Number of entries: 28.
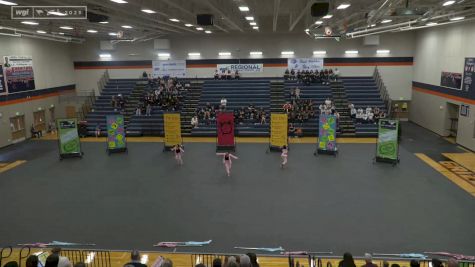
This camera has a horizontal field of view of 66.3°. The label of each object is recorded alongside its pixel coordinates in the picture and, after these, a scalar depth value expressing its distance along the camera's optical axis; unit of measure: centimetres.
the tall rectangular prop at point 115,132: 1970
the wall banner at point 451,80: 2064
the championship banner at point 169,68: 3027
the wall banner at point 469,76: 1919
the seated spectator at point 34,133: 2486
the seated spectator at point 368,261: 558
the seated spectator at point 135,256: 608
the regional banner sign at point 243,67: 2984
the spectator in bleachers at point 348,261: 513
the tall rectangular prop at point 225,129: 1964
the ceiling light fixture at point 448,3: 1175
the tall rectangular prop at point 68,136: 1880
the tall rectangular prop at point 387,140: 1677
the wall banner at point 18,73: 2289
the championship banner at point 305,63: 2916
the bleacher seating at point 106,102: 2625
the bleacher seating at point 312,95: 2403
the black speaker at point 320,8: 992
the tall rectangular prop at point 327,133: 1862
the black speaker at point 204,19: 1296
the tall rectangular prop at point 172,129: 1973
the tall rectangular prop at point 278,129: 1911
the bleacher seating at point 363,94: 2398
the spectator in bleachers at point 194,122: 2456
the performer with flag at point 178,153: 1711
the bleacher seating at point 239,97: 2427
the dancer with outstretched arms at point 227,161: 1536
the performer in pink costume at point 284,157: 1635
